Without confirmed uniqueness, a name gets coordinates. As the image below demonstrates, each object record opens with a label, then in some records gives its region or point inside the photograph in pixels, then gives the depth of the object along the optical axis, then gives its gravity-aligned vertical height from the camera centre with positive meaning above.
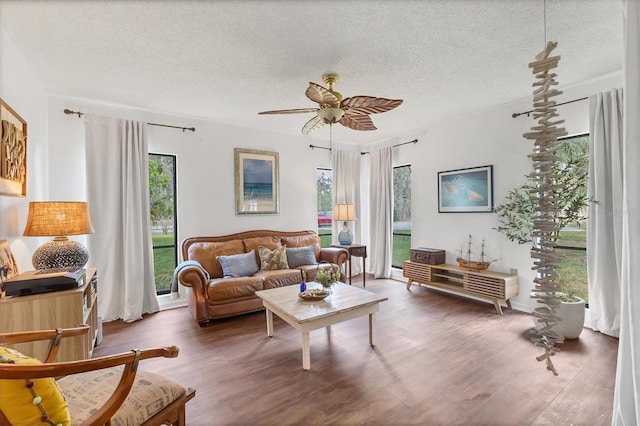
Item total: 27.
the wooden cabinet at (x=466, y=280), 3.60 -0.97
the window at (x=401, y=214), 5.49 -0.03
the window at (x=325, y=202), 5.73 +0.22
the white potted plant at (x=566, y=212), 2.82 -0.01
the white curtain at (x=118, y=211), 3.58 +0.05
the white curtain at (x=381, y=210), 5.41 +0.05
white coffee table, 2.40 -0.86
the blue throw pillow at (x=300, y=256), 4.41 -0.67
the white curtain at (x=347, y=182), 5.71 +0.62
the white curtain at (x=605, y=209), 2.83 +0.01
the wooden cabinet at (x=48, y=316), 1.86 -0.68
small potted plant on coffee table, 2.91 -0.65
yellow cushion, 0.99 -0.66
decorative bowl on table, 2.77 -0.79
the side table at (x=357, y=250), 5.04 -0.66
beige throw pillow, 4.18 -0.67
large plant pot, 2.80 -1.05
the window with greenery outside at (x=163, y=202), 4.21 +0.19
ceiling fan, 2.35 +0.93
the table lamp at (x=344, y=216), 5.27 -0.06
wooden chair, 1.02 -0.83
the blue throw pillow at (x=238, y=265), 3.85 -0.70
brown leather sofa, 3.34 -0.80
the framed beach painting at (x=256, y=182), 4.65 +0.54
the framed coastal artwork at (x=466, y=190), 4.02 +0.32
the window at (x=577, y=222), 3.07 -0.12
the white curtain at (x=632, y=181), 1.25 +0.13
